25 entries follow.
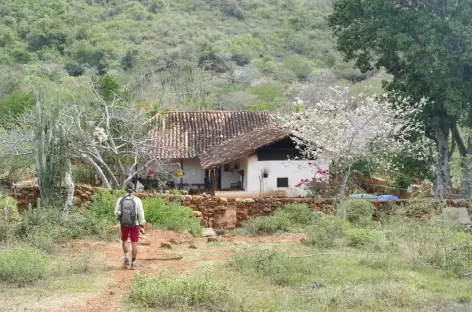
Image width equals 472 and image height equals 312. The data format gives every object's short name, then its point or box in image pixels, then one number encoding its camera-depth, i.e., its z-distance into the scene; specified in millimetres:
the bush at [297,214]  15859
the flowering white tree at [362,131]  19312
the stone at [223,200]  16875
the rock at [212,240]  13502
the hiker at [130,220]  10219
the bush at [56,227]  11623
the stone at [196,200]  16672
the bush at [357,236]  12573
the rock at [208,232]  15078
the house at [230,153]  24922
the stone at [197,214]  16266
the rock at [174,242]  12933
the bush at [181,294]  7875
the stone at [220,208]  16812
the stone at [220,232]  15531
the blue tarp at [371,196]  21739
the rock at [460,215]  14727
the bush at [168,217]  14555
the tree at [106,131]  16375
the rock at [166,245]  12391
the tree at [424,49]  17922
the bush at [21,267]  8719
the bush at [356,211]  15266
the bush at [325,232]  12789
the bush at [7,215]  11984
